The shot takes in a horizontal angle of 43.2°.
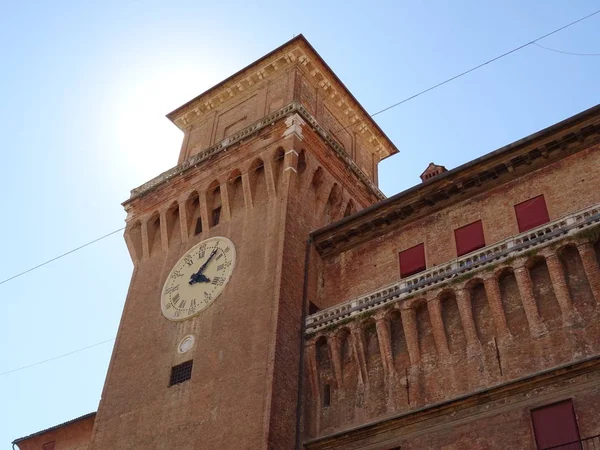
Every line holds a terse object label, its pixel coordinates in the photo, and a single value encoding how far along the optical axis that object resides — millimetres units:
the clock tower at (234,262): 20625
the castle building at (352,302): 17688
